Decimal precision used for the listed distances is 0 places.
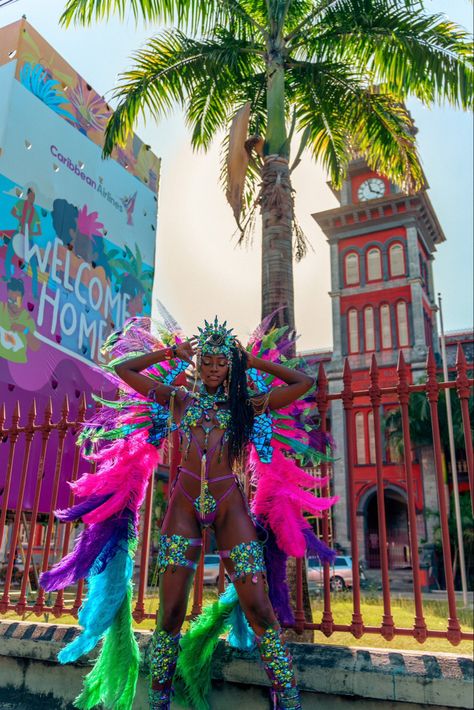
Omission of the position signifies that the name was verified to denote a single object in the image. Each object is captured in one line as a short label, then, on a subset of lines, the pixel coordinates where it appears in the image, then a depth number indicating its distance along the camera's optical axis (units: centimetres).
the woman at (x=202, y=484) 325
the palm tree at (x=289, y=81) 682
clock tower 2862
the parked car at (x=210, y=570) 1744
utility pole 1315
